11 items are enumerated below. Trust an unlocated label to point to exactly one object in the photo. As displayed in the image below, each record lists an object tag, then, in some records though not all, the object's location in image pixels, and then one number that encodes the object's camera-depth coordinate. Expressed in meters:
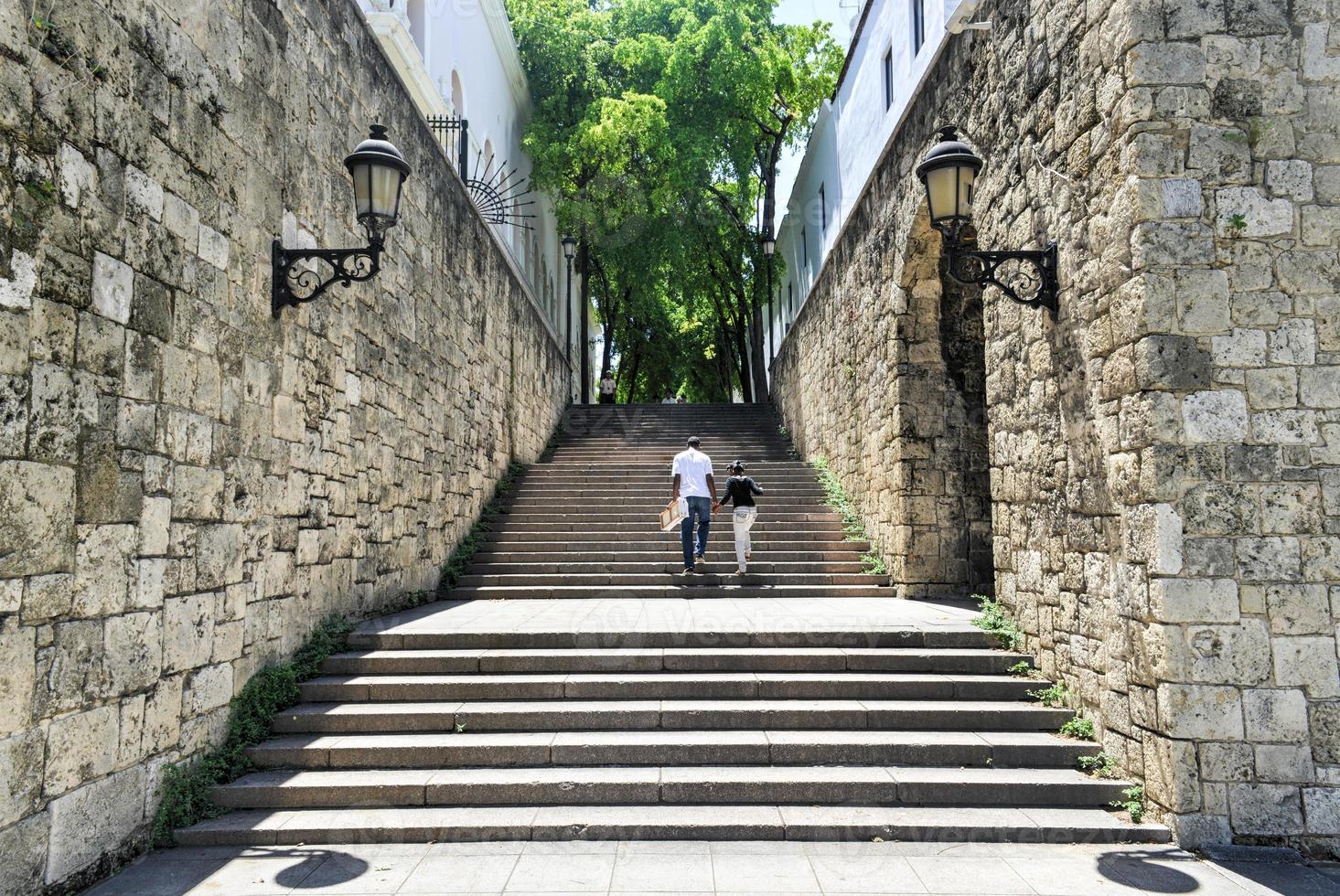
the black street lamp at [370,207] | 5.03
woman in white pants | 8.84
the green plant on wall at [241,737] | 4.07
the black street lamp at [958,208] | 4.99
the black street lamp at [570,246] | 19.08
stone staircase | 4.19
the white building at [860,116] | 8.38
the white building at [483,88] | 8.82
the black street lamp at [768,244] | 18.48
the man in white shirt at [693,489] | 8.87
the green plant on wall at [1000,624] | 5.82
